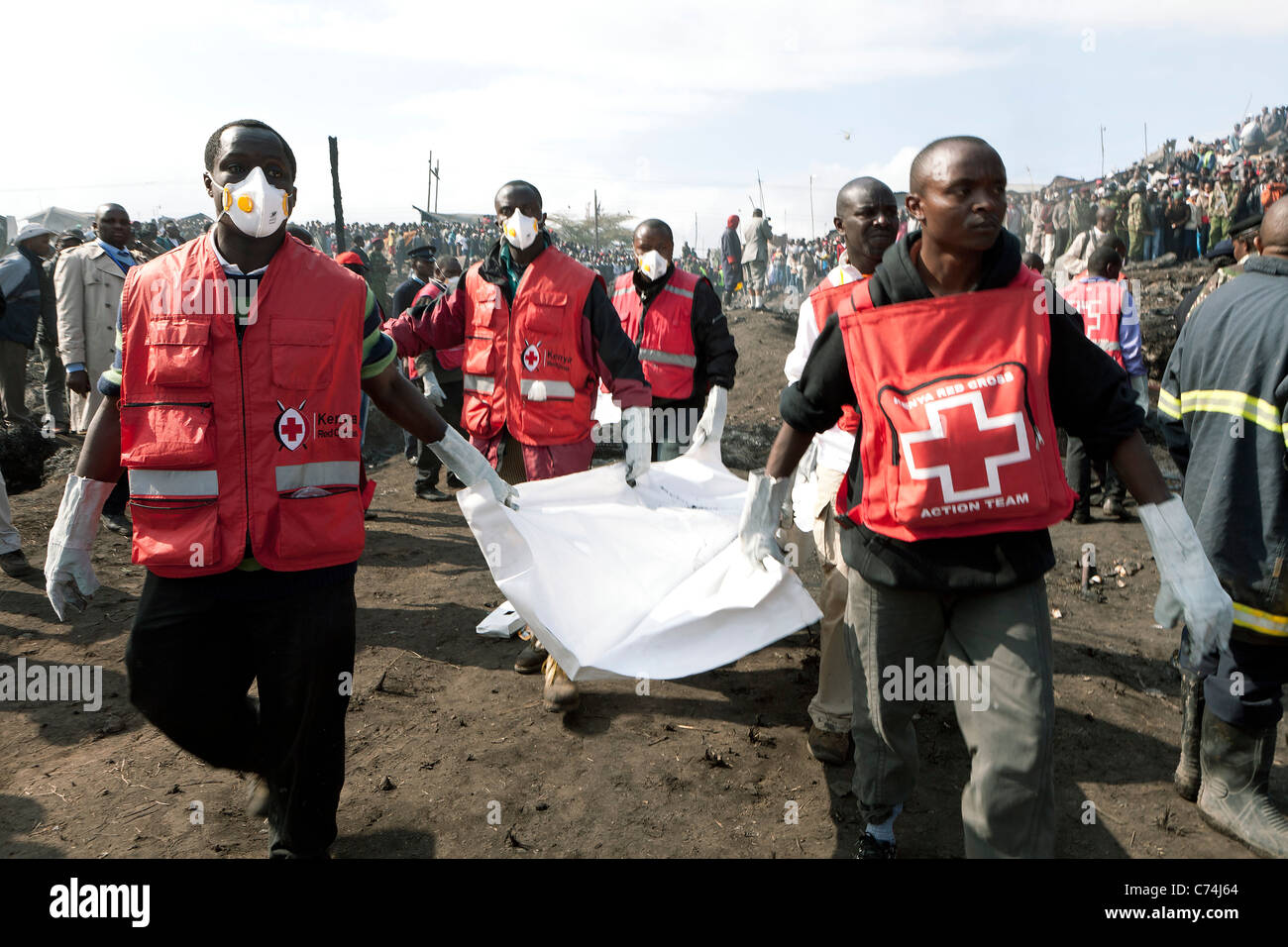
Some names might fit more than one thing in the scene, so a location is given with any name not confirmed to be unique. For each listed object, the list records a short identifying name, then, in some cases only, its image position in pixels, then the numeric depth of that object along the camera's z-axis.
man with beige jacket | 6.90
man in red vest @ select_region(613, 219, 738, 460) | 6.33
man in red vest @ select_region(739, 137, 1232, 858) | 2.27
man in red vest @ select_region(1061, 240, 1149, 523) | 6.96
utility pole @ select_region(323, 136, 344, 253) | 16.84
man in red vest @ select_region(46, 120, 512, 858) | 2.50
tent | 24.44
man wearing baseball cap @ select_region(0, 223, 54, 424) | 9.16
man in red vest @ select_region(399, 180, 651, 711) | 4.53
